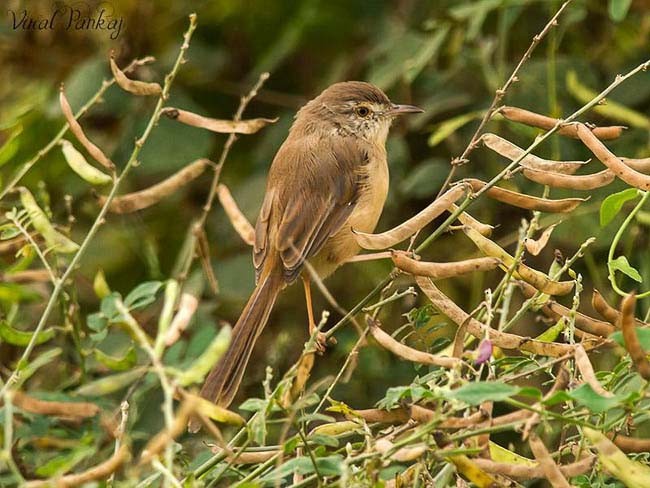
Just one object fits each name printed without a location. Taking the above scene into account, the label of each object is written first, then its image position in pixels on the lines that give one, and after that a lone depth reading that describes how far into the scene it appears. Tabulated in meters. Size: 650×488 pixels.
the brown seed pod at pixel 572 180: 5.12
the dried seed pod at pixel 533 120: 5.32
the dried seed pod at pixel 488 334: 4.62
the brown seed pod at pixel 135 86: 6.13
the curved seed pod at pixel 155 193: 6.71
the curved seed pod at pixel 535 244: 5.02
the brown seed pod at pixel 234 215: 7.25
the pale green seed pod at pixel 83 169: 6.22
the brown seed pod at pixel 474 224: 5.35
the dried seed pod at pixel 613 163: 4.87
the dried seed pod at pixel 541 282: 4.89
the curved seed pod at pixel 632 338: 3.93
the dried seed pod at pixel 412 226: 5.09
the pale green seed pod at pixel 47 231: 6.14
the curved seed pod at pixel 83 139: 6.16
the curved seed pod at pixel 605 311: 4.63
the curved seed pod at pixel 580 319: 4.84
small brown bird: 8.01
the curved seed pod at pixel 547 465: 4.11
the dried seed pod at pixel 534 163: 5.24
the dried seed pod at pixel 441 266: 4.86
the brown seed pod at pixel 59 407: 4.83
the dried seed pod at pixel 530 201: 5.18
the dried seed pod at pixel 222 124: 6.51
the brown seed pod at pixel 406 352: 4.50
